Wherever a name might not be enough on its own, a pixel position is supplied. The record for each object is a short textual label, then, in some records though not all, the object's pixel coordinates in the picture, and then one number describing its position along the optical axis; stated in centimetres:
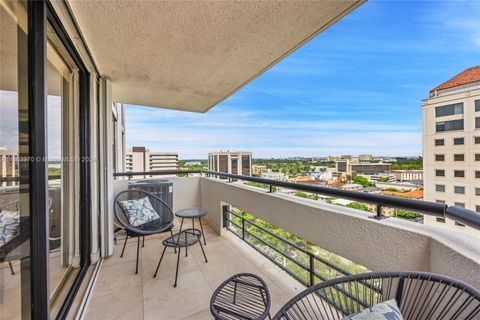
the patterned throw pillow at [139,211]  263
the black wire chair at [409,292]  79
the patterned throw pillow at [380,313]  69
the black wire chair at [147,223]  232
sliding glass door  88
